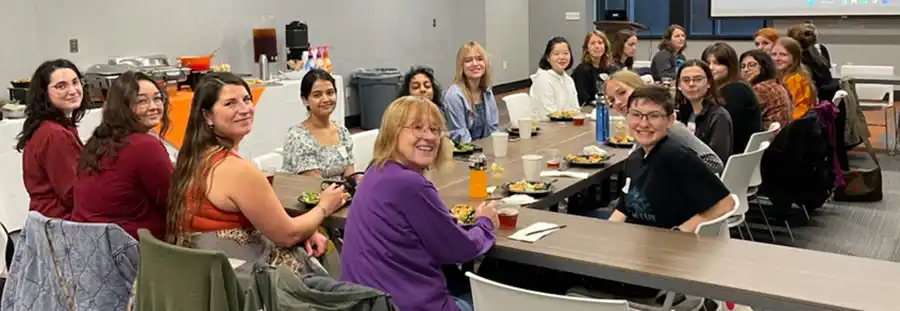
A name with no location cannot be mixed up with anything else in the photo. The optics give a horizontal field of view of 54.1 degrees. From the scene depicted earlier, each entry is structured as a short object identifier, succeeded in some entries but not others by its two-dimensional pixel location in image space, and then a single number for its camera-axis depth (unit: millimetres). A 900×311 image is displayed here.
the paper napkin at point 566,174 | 3594
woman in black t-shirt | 2789
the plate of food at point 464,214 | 2703
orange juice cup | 3184
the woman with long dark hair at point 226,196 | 2535
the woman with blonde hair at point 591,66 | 6629
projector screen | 10555
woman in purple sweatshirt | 2330
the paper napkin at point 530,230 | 2531
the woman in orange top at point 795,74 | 5680
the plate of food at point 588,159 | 3800
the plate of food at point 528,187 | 3238
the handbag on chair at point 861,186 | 5875
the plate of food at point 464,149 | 4184
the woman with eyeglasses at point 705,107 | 4160
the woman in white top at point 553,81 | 5938
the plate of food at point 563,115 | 5398
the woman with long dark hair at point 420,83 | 4469
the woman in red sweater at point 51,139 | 3188
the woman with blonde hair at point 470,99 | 4852
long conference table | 2043
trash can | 9164
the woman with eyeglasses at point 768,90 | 5035
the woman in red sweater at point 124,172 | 2736
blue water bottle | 4500
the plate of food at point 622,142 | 4340
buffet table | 6860
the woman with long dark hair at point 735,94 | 4633
